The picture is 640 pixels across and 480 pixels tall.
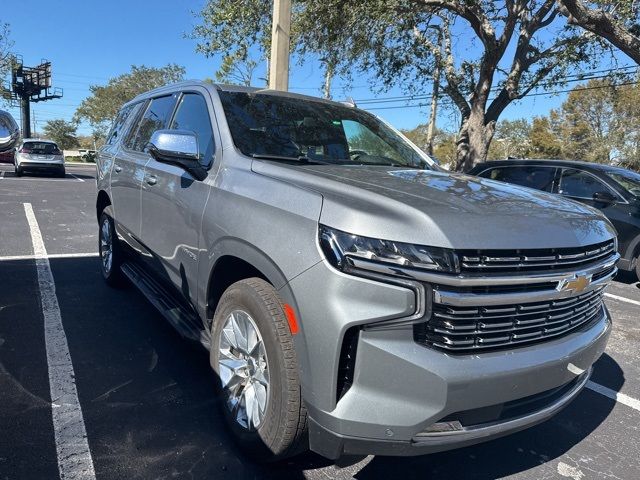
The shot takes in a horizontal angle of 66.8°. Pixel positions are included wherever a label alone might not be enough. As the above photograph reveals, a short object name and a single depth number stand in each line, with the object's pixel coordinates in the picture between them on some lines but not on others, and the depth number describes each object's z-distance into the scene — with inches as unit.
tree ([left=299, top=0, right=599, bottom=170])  454.5
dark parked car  278.2
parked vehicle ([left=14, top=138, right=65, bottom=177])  714.2
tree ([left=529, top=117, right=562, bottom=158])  1760.6
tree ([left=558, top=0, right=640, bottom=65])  358.3
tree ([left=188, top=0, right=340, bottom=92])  454.9
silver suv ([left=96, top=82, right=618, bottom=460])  72.1
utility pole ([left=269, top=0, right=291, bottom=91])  278.2
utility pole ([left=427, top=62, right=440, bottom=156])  600.1
